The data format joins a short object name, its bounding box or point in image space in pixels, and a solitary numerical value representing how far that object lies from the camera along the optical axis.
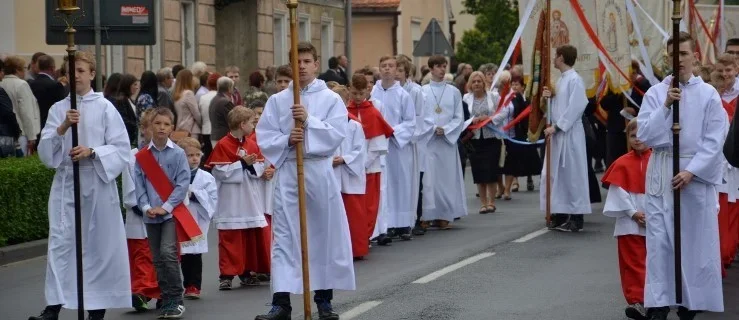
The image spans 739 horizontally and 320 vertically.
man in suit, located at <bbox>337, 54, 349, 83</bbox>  27.46
